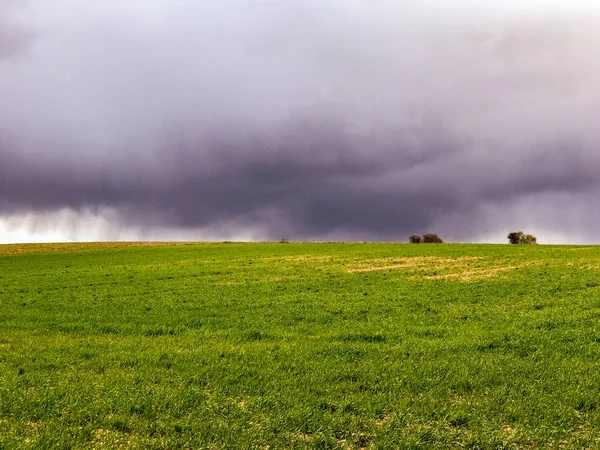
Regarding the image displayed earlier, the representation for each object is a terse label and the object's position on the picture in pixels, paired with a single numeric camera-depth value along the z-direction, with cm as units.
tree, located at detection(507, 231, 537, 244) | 11219
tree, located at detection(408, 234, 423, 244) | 12111
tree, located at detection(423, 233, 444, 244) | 11838
